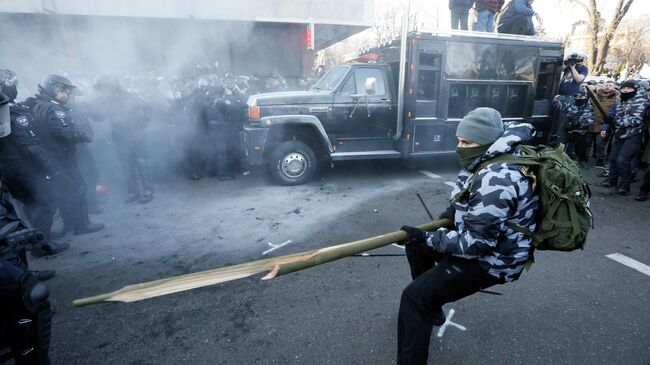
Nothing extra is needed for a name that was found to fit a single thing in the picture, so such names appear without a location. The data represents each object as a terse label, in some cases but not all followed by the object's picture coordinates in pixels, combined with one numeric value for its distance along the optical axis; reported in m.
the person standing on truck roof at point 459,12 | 8.00
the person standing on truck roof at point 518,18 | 7.69
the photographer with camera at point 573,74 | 7.80
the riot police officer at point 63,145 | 4.08
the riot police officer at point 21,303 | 1.86
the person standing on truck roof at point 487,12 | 7.90
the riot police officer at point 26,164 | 3.69
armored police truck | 6.28
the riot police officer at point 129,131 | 5.43
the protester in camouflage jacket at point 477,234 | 1.76
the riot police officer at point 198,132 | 6.86
